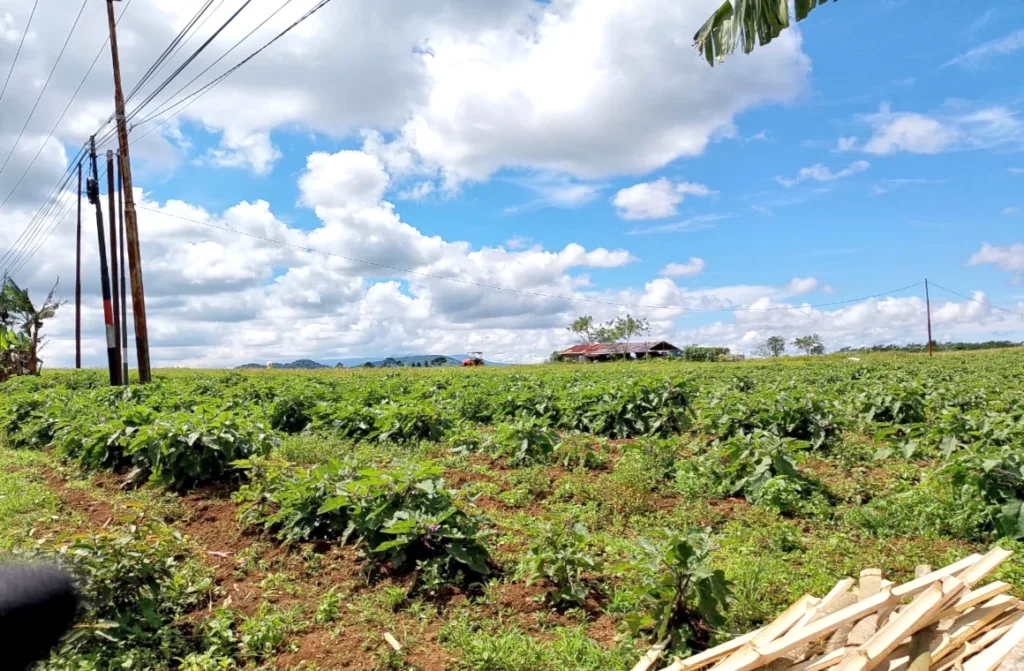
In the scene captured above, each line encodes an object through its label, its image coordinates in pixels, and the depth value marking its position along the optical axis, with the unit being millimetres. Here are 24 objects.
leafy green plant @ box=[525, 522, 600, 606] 4438
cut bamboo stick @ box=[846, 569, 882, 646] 3100
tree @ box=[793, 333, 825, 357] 87812
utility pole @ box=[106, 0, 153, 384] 20547
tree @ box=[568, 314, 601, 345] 93450
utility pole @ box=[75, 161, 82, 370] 36741
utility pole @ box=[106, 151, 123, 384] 24325
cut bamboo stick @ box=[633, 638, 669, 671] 3381
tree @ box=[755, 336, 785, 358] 89300
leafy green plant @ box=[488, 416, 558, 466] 8625
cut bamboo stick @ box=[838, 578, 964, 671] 2811
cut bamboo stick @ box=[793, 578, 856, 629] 3250
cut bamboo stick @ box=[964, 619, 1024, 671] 2760
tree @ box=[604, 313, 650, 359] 89875
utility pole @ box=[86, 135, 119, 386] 23141
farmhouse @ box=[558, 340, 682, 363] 73438
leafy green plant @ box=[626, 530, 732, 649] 3691
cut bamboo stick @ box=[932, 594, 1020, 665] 2977
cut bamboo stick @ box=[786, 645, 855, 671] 2986
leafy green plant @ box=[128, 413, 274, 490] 7879
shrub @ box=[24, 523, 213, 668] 3814
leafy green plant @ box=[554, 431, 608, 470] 8398
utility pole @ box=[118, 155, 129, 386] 21244
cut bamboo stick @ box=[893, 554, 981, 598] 3136
